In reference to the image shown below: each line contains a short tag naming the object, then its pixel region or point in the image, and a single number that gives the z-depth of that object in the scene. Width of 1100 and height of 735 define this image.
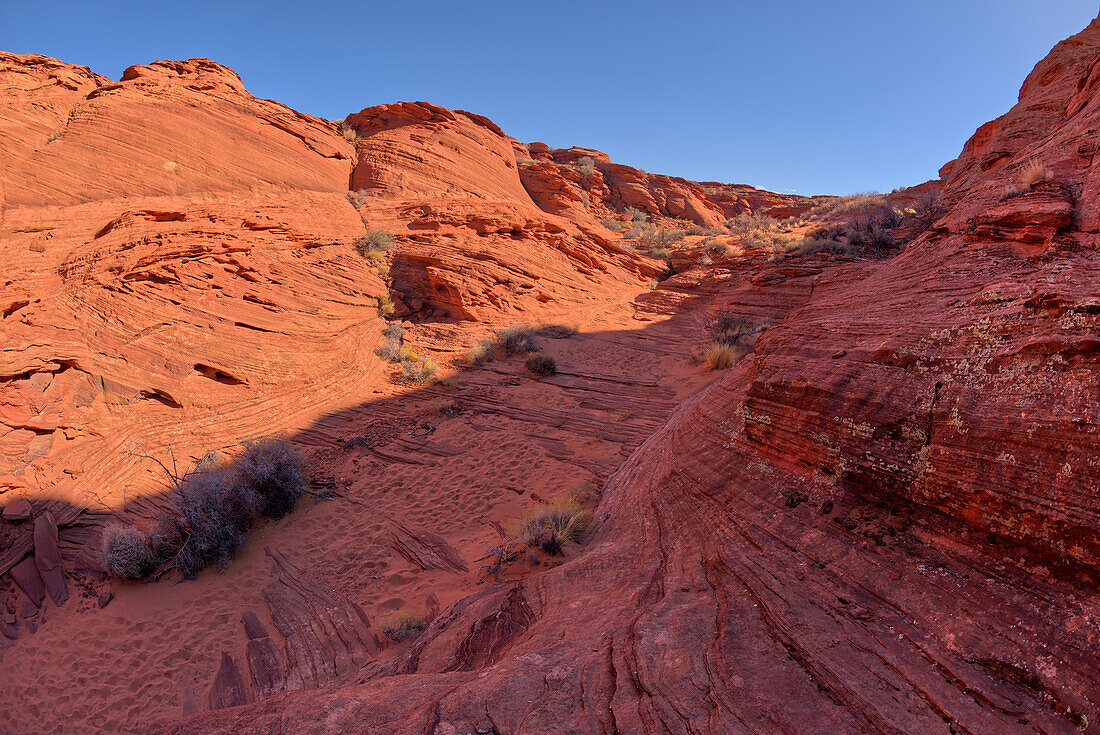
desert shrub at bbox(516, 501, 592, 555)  4.59
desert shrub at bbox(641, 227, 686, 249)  23.11
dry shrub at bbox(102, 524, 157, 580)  4.71
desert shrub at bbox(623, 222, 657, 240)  24.37
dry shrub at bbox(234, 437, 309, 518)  5.76
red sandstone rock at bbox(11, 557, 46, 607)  4.60
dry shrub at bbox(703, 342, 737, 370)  9.42
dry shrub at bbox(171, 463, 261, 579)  4.91
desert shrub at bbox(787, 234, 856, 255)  12.68
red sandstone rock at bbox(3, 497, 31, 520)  5.08
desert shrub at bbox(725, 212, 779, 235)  23.83
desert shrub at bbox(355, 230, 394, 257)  13.36
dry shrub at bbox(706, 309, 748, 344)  10.63
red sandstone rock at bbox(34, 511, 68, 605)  4.66
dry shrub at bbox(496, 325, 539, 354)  11.47
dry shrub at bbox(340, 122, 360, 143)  19.91
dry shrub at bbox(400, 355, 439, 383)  9.95
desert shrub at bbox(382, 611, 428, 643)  4.00
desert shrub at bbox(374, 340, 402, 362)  10.65
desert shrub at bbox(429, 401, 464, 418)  8.68
